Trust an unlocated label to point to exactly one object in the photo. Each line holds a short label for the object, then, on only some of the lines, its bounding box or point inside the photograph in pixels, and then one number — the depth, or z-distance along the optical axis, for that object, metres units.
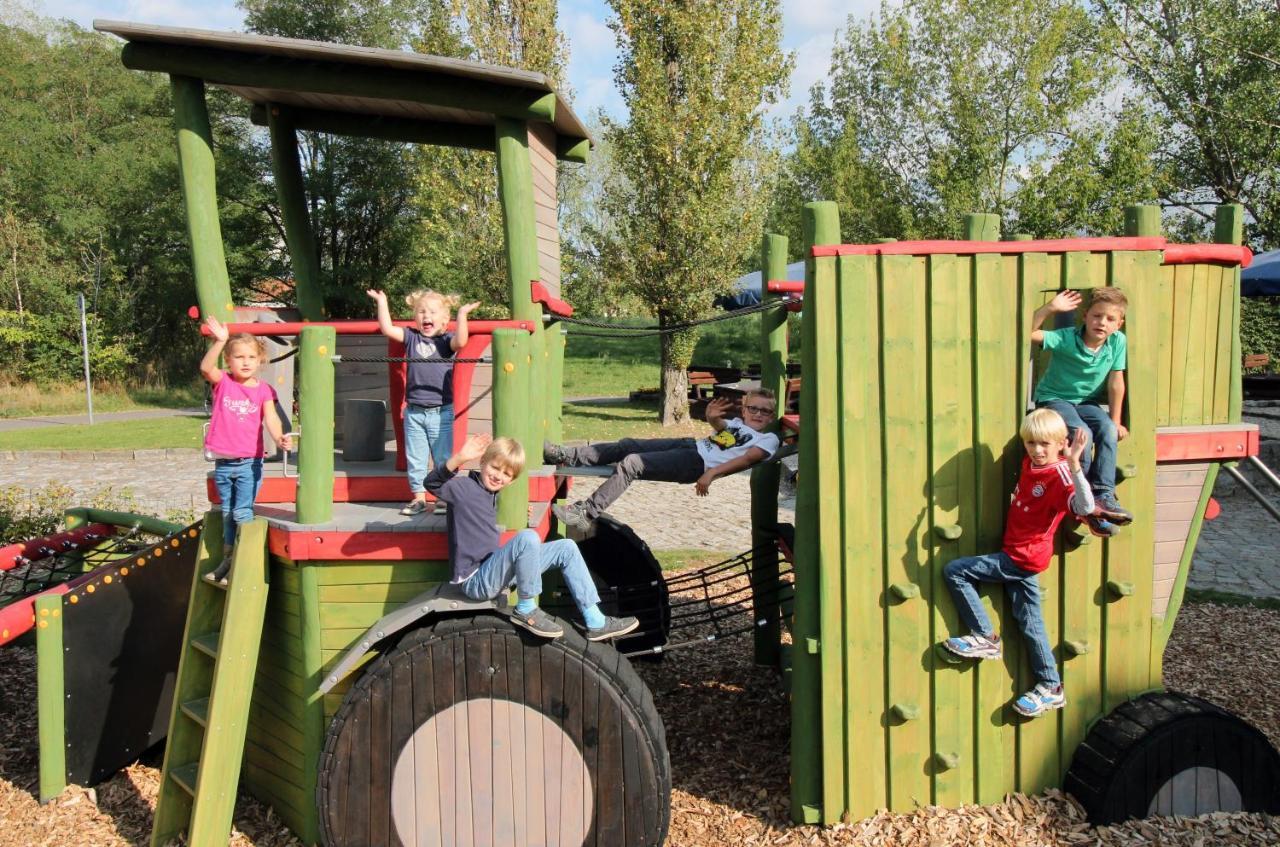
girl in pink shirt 4.59
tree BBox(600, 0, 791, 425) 18.28
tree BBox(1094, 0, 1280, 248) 22.15
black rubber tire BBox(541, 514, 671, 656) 6.18
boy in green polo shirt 4.17
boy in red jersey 4.06
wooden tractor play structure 4.13
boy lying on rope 5.38
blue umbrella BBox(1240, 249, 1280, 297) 14.46
